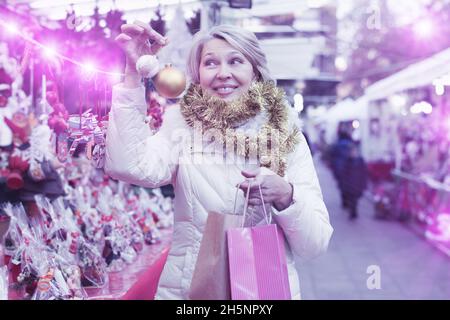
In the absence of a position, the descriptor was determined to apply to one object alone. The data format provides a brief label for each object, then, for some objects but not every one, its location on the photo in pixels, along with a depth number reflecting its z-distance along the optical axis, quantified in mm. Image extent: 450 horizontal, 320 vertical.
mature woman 1539
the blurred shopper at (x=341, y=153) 11211
